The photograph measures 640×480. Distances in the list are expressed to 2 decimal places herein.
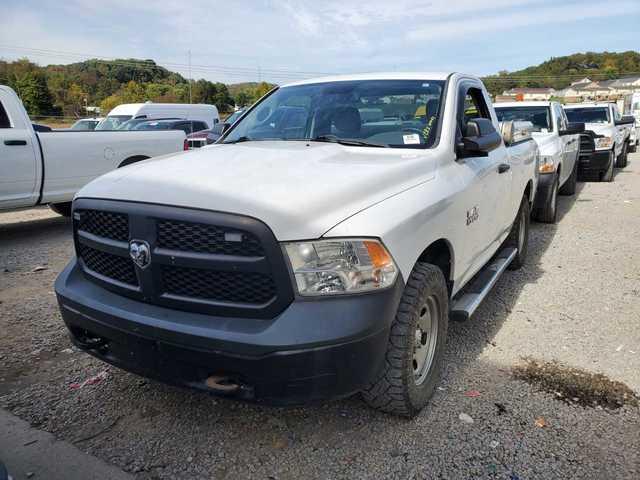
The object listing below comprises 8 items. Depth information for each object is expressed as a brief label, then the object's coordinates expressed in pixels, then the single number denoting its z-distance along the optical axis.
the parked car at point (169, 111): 21.44
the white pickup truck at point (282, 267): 2.19
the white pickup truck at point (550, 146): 7.50
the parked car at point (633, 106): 24.77
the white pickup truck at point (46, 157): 6.98
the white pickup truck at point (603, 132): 11.96
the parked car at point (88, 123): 20.37
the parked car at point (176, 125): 15.44
